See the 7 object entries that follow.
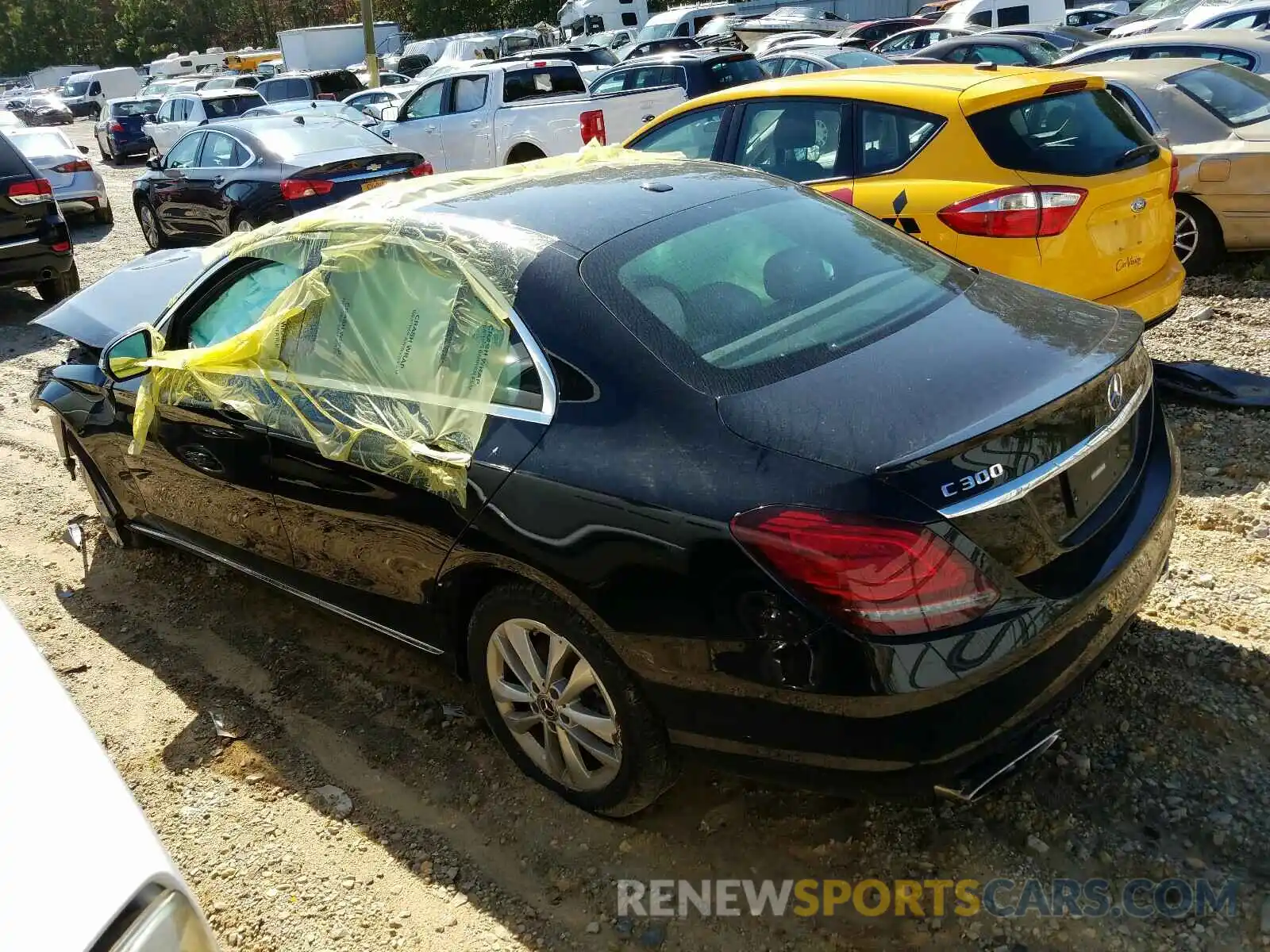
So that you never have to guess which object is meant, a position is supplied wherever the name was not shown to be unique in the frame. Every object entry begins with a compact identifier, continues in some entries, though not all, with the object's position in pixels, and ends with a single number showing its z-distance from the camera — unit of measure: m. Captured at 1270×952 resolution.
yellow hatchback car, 4.70
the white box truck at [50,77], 62.62
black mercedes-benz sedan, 2.21
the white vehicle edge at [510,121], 11.69
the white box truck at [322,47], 33.53
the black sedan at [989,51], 15.19
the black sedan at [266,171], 9.47
